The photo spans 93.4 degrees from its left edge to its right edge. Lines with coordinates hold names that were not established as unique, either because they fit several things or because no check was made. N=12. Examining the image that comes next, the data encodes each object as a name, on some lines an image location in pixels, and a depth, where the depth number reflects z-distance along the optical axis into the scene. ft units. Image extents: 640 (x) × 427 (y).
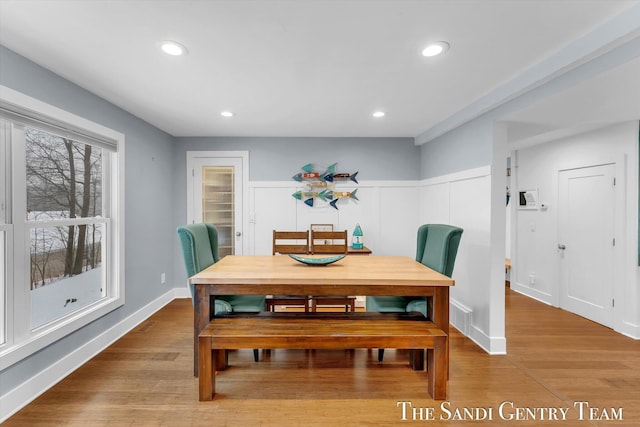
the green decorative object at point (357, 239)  13.53
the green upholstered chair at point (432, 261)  7.77
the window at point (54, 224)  6.31
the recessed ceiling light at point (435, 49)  6.01
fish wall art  13.93
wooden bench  6.35
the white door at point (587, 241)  10.88
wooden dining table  6.66
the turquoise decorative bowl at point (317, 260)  8.00
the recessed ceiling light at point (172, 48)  5.95
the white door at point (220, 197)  13.99
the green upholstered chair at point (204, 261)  7.61
